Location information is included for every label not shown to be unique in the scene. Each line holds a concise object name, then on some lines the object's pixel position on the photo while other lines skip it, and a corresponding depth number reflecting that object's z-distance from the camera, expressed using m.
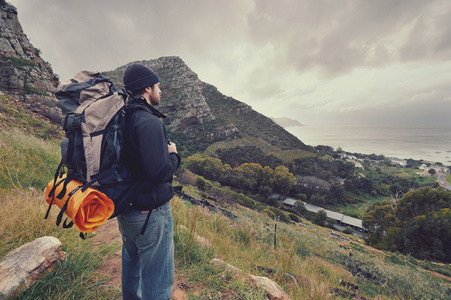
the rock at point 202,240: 2.86
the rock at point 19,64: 13.80
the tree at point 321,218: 27.83
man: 1.24
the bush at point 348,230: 26.39
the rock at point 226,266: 2.25
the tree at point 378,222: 21.11
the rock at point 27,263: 1.38
